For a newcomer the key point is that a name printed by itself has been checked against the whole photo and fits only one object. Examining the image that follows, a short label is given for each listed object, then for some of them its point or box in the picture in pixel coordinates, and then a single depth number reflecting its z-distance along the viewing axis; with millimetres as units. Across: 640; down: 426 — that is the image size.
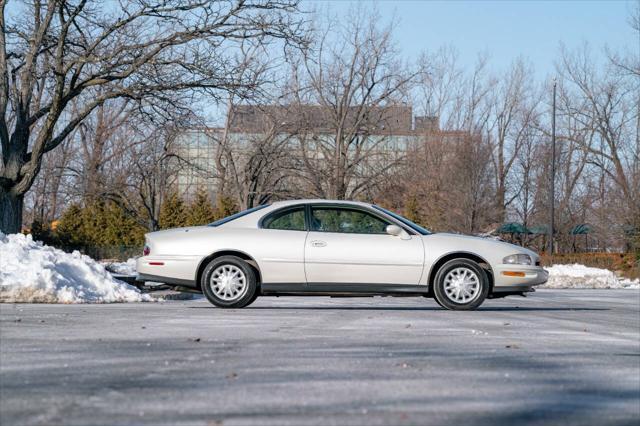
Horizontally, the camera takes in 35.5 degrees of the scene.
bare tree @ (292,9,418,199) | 52969
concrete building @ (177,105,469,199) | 52844
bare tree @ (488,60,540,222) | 66938
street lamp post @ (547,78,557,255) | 45934
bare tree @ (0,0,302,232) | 25562
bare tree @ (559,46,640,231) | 60094
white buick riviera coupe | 13047
